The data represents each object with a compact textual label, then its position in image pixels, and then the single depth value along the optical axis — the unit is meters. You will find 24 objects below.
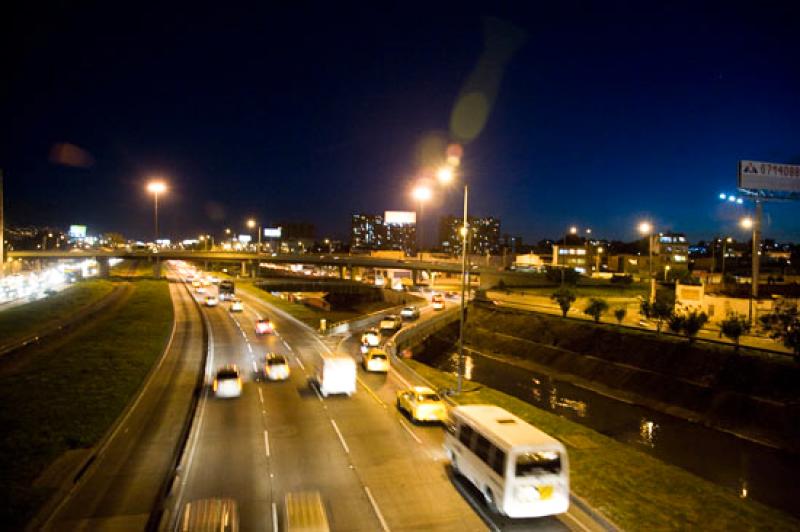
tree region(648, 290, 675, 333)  46.83
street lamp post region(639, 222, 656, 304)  56.94
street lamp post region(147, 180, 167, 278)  78.12
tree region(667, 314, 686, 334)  43.43
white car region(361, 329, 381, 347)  43.88
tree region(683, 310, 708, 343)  41.99
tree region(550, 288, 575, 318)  58.53
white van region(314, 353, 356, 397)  26.77
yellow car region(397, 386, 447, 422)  22.48
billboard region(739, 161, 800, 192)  52.05
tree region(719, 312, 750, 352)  38.97
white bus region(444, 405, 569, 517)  13.35
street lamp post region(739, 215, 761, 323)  46.25
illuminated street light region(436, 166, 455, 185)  24.94
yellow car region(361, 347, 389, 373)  33.16
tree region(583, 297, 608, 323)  53.98
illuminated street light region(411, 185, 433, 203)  33.25
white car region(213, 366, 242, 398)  26.12
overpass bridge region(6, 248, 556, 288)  106.94
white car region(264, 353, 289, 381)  30.19
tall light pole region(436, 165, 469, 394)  25.02
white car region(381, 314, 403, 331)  58.06
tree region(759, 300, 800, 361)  35.72
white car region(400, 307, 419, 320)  65.38
